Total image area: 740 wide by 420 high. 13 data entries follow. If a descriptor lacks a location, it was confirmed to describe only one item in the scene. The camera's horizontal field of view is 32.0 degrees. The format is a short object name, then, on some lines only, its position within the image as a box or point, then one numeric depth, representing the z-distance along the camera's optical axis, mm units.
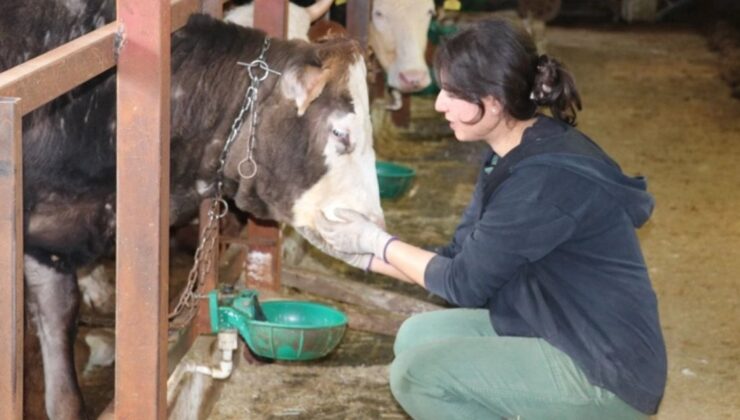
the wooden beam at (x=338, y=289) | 5957
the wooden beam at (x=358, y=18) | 7570
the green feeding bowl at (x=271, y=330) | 4676
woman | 3432
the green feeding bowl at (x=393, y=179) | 7746
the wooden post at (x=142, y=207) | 3020
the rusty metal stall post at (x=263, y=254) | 5750
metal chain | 4184
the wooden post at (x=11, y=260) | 2291
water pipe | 4715
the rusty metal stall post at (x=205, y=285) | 4836
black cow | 4074
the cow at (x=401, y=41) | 9516
